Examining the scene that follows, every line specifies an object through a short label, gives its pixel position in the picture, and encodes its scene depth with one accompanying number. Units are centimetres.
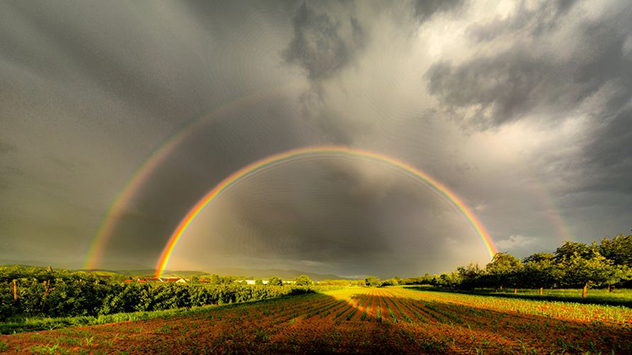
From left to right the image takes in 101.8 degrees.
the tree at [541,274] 5684
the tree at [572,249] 8775
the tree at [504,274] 7100
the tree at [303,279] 15538
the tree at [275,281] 14452
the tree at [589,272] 4684
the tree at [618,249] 7938
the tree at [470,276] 9981
